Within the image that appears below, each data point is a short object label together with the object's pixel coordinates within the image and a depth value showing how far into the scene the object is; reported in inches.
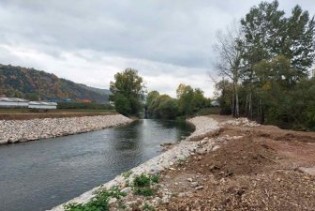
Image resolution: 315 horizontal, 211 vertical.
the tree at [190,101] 2081.9
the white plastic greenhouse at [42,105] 1206.0
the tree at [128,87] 2006.4
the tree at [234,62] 1154.3
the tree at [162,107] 2313.3
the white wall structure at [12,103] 1131.3
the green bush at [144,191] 243.2
